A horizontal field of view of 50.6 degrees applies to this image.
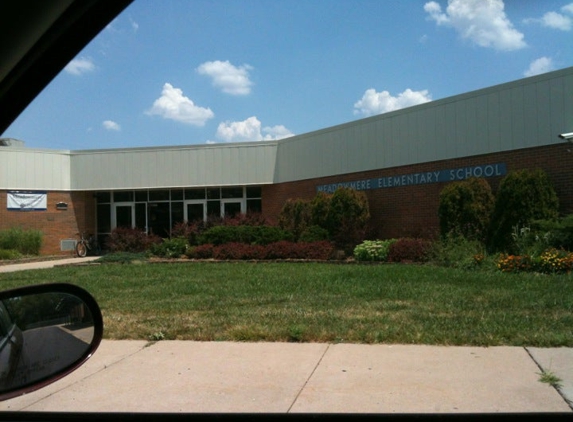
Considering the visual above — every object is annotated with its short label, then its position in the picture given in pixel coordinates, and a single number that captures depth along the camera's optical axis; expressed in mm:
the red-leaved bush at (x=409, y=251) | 17062
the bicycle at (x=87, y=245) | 28641
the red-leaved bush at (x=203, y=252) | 21312
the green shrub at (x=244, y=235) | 21359
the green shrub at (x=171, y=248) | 22594
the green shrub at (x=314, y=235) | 20359
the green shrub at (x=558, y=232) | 13750
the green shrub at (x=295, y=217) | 22188
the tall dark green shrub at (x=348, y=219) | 20516
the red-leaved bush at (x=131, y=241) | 25969
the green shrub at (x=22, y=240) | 27031
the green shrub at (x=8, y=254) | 24812
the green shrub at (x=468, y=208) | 16656
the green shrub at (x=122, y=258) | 21852
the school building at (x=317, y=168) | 16500
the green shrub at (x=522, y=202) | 15062
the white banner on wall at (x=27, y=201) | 28859
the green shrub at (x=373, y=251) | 17797
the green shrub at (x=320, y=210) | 21203
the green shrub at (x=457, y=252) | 14977
